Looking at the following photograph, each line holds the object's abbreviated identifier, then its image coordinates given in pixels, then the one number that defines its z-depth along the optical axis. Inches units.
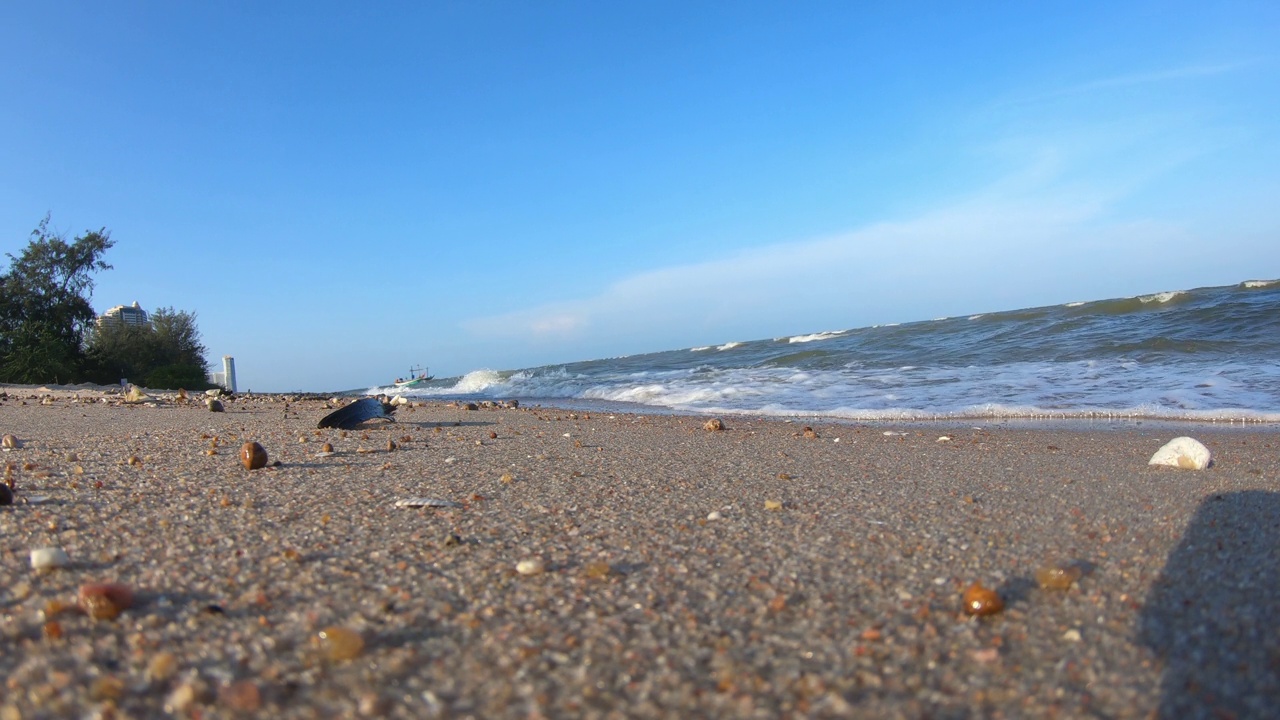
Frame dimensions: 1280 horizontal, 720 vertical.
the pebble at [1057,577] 10.9
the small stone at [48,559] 10.9
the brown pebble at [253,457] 19.1
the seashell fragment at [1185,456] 21.4
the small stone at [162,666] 8.1
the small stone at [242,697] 7.6
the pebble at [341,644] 8.7
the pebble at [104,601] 9.3
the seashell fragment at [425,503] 15.1
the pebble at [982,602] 10.0
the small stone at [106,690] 7.6
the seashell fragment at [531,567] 11.3
